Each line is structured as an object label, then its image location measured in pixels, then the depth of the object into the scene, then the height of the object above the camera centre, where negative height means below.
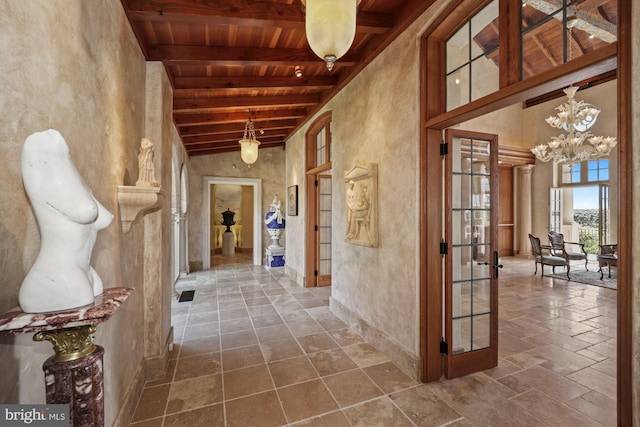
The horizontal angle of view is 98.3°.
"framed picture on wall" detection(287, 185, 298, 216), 5.99 +0.28
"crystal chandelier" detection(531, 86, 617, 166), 5.67 +1.61
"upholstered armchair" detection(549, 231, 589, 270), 6.11 -0.80
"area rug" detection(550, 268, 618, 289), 5.51 -1.46
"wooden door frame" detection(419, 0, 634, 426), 1.21 +0.39
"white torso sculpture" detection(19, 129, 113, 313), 0.89 -0.02
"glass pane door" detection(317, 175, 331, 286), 5.55 -0.40
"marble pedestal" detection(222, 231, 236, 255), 9.71 -1.08
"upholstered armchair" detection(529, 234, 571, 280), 5.91 -1.06
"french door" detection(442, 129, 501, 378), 2.51 -0.39
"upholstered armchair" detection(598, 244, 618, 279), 5.48 -0.94
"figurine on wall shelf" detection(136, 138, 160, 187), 1.98 +0.34
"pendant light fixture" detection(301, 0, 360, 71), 1.33 +0.93
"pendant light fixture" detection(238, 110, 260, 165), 4.75 +1.12
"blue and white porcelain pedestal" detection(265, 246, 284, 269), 7.12 -1.15
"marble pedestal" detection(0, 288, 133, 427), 0.86 -0.49
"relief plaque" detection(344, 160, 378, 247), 3.02 +0.10
